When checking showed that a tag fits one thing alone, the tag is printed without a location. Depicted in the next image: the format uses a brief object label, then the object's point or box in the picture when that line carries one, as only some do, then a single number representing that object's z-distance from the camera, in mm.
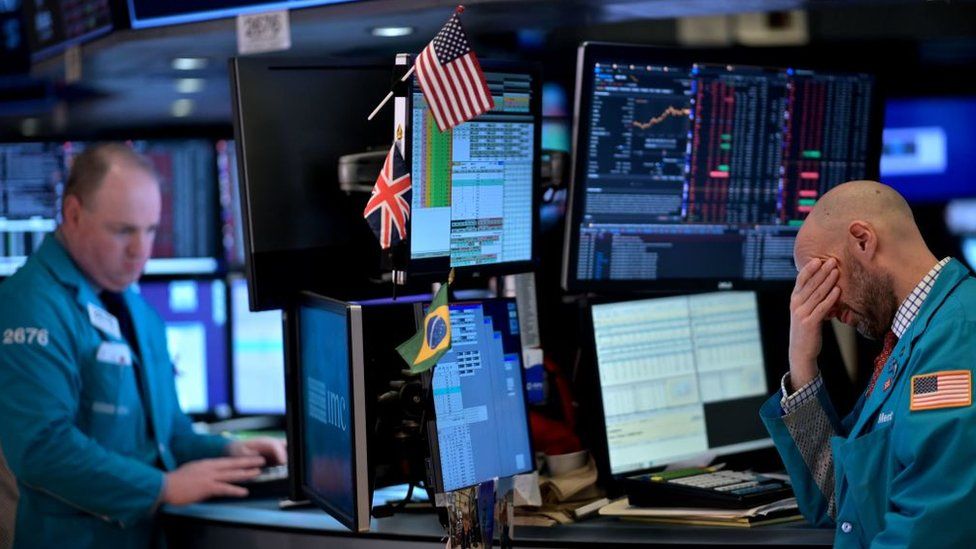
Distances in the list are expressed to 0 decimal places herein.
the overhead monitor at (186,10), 3312
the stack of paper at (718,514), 2984
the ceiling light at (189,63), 3688
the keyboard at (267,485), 3459
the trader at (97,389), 3170
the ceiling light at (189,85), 4074
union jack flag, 2463
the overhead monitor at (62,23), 3592
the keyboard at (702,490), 3021
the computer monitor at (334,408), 2605
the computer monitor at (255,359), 4590
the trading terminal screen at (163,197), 4469
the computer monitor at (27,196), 4461
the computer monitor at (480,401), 2613
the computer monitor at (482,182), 2621
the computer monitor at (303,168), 2795
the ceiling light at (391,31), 3302
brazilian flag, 2400
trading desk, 2873
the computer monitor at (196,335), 4590
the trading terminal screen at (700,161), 3227
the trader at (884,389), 2184
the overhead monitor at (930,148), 5312
